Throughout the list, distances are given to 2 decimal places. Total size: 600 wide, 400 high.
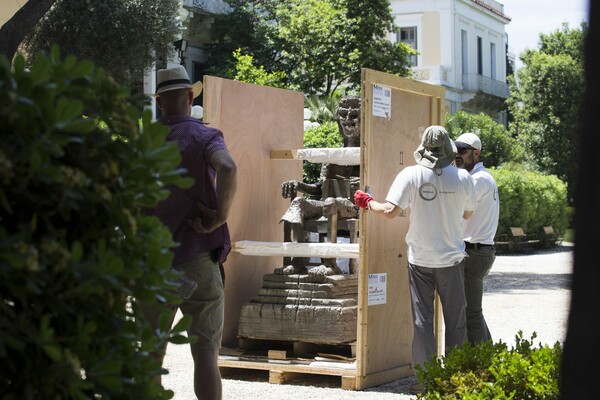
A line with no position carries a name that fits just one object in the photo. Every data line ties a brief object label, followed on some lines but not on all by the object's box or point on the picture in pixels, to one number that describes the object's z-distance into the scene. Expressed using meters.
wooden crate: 11.13
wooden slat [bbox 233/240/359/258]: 11.35
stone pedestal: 11.55
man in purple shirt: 7.73
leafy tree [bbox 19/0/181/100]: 32.00
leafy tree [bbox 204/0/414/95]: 43.04
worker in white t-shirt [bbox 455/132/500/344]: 11.56
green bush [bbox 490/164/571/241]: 39.44
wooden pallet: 11.37
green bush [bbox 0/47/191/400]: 3.51
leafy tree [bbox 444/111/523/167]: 58.20
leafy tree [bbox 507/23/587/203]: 58.24
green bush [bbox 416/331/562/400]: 7.22
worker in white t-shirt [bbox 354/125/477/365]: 10.53
